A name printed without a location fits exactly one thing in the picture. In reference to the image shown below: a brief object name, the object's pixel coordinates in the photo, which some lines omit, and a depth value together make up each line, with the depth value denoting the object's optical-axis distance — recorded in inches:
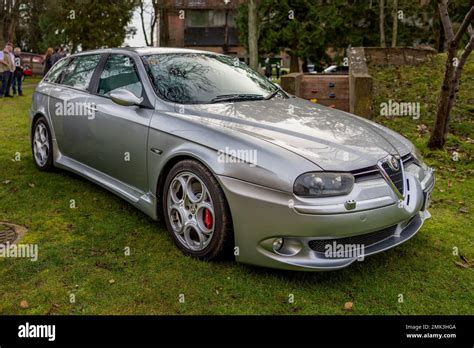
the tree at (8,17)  1117.1
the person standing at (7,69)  534.6
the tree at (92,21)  1227.2
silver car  118.6
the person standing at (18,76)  587.6
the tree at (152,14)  1092.5
